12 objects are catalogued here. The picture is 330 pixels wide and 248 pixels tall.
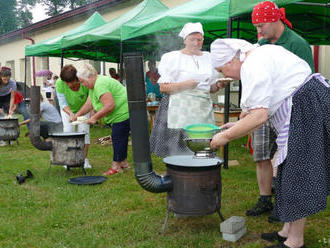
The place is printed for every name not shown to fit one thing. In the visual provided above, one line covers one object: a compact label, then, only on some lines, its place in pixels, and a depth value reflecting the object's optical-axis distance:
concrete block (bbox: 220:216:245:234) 3.10
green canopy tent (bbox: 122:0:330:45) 5.25
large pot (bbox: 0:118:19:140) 8.02
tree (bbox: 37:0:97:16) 24.34
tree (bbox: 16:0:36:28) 25.22
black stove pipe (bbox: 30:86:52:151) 5.34
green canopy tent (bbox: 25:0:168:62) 8.97
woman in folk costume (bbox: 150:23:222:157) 3.79
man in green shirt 3.07
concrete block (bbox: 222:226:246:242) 3.11
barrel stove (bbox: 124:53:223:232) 3.02
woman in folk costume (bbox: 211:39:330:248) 2.43
